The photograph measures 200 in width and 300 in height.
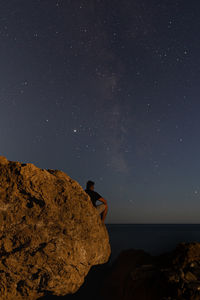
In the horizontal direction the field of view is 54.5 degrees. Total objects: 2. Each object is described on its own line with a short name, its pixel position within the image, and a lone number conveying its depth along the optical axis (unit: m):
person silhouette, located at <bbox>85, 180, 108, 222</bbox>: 6.79
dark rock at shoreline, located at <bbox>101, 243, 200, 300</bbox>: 4.57
